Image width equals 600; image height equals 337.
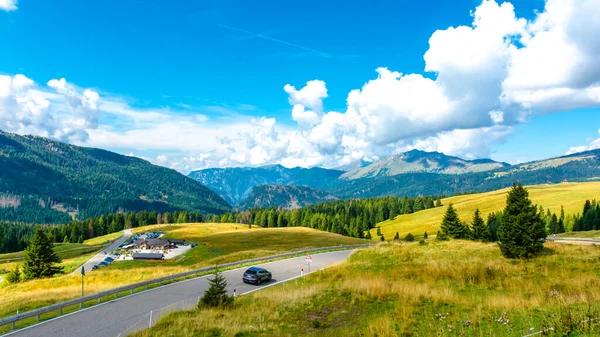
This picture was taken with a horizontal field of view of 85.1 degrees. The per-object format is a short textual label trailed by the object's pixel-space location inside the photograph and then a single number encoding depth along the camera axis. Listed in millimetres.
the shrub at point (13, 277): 49166
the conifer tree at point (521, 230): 27156
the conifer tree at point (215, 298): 19117
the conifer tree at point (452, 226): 59375
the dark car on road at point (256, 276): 30469
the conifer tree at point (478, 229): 58375
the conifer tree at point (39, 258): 52938
